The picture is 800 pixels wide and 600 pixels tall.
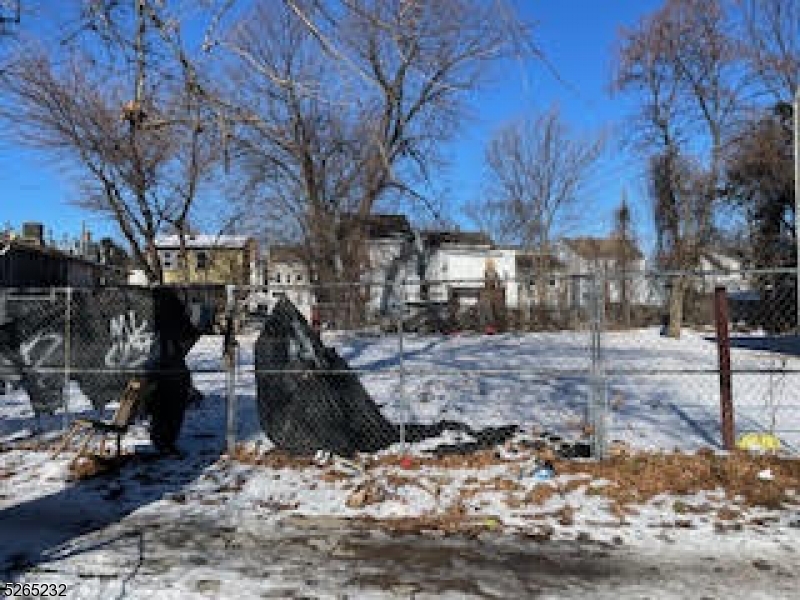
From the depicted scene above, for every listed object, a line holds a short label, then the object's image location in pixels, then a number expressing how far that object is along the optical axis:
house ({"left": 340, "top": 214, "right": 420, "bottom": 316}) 37.17
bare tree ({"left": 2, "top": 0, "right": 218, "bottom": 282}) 11.60
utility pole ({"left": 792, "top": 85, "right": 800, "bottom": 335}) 8.05
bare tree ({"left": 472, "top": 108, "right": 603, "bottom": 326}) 41.22
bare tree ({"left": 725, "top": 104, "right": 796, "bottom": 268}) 25.22
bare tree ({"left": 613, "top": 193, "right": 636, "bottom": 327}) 46.00
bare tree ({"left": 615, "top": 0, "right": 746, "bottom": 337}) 28.08
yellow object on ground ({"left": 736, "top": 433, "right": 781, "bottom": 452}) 7.40
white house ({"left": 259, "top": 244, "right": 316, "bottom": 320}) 33.59
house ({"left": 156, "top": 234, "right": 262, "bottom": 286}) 48.81
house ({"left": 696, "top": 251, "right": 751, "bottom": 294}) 30.18
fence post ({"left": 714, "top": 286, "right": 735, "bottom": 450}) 7.37
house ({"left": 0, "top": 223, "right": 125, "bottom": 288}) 33.66
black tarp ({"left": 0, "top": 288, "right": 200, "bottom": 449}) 8.30
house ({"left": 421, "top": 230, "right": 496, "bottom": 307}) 46.44
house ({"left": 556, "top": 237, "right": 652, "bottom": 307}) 46.41
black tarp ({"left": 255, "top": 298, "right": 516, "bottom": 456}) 7.81
